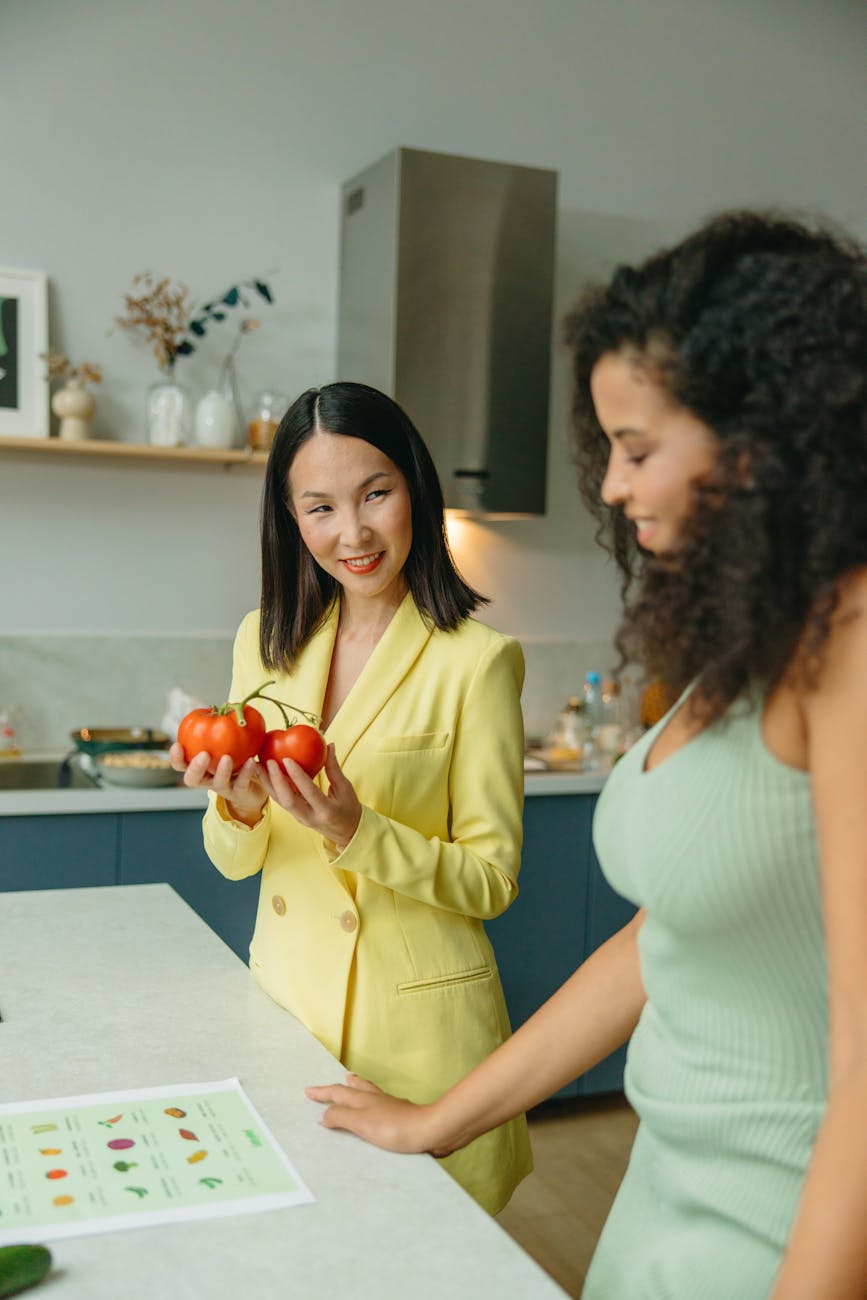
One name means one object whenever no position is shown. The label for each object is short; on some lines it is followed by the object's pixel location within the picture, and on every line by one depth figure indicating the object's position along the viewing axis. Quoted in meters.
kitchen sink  2.94
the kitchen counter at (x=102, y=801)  2.78
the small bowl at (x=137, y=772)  2.91
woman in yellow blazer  1.58
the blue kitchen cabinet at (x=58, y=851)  2.80
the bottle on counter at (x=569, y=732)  3.73
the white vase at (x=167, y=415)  3.34
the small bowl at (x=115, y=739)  3.11
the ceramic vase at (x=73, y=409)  3.25
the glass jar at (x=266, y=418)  3.41
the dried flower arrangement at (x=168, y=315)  3.34
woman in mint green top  0.79
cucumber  0.88
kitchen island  0.92
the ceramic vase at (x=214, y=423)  3.37
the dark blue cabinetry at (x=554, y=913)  3.26
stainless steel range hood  3.34
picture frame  3.26
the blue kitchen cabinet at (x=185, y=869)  2.90
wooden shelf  3.22
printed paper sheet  1.00
